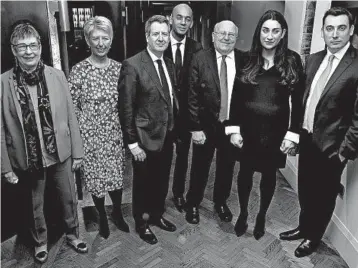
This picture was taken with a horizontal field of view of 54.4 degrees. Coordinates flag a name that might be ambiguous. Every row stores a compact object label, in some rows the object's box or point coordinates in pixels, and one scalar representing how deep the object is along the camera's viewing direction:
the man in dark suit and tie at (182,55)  3.14
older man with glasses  2.88
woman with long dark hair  2.59
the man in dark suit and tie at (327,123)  2.42
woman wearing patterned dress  2.59
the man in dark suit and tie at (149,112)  2.63
